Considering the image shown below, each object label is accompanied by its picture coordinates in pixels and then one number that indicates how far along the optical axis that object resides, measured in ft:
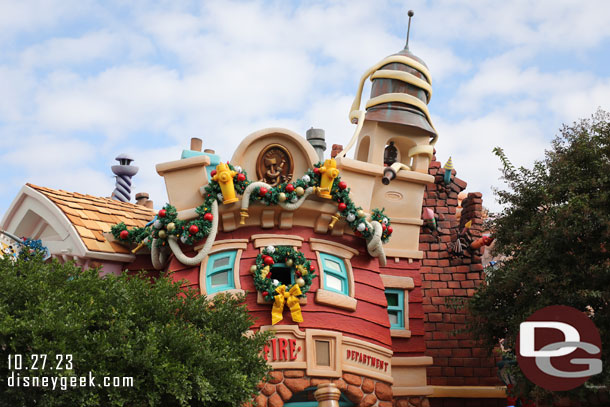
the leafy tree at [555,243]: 41.98
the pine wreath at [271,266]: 42.01
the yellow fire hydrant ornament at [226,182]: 43.14
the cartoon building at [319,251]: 42.32
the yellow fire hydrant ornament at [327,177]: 43.78
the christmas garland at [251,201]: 43.21
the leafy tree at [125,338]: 33.55
